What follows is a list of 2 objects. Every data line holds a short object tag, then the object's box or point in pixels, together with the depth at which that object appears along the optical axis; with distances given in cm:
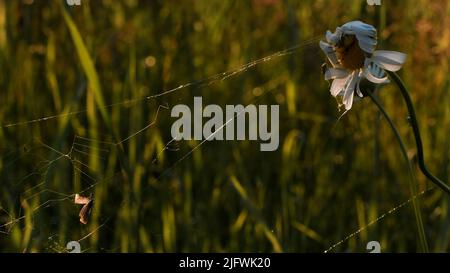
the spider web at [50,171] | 154
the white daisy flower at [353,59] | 136
